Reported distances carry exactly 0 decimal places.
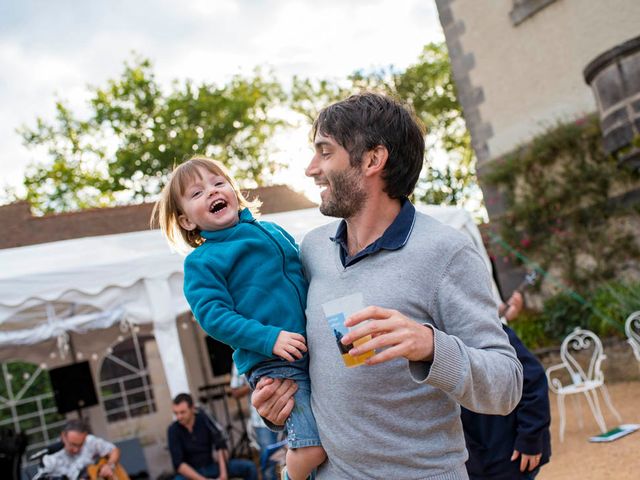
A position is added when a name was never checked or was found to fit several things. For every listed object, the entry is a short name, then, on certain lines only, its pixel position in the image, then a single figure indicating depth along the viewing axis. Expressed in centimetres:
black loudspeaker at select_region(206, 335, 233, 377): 1055
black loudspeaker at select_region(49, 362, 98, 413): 953
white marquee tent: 598
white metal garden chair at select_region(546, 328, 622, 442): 650
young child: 184
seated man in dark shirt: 679
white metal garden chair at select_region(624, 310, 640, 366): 654
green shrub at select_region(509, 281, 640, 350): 851
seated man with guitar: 654
